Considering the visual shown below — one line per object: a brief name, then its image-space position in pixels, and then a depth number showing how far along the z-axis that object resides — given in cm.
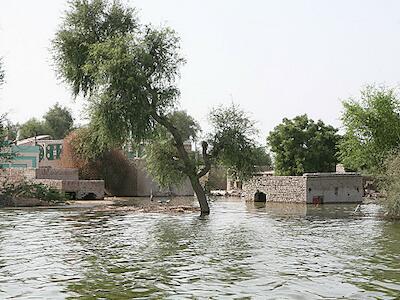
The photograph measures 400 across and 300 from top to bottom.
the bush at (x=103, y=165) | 6112
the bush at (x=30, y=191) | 4254
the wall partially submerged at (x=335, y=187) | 5106
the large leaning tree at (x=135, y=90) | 3238
